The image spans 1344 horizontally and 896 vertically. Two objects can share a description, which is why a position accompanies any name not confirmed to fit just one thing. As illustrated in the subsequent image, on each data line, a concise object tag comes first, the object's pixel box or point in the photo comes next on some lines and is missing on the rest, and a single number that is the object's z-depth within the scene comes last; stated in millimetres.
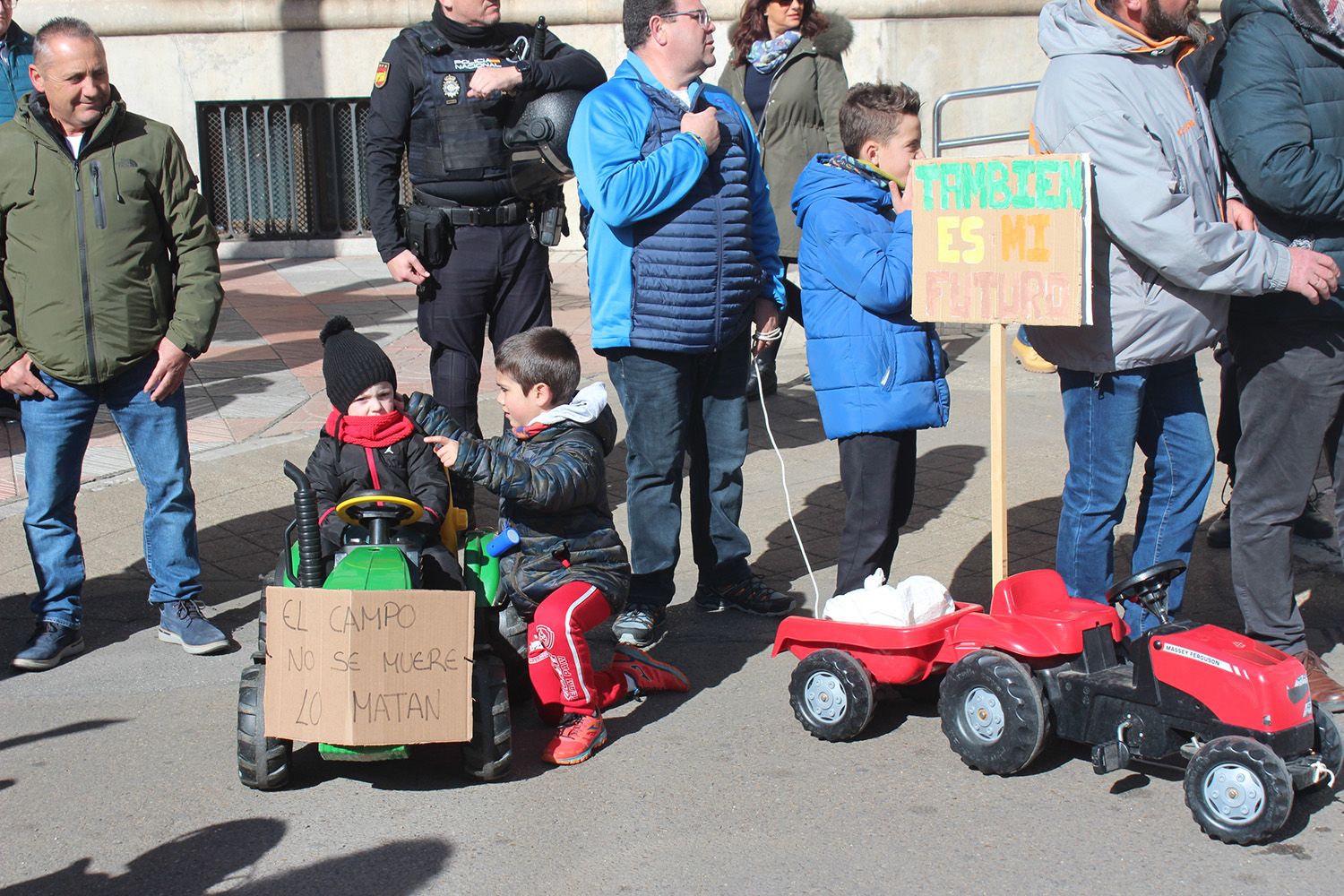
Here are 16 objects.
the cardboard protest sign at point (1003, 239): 4129
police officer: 5945
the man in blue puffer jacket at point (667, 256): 4922
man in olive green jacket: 5000
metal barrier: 10211
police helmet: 5852
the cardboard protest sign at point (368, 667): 3783
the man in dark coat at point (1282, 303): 4320
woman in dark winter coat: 8164
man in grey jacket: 4164
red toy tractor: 3631
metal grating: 14062
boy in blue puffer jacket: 4781
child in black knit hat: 4539
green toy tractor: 3951
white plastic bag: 4273
